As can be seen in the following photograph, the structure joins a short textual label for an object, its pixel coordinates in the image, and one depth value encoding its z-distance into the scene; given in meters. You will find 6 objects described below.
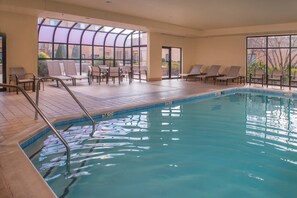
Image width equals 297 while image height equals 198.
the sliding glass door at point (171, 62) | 15.55
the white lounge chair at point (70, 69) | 11.51
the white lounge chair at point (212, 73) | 14.12
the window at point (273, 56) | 12.84
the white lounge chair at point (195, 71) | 15.06
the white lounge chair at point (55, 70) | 10.83
